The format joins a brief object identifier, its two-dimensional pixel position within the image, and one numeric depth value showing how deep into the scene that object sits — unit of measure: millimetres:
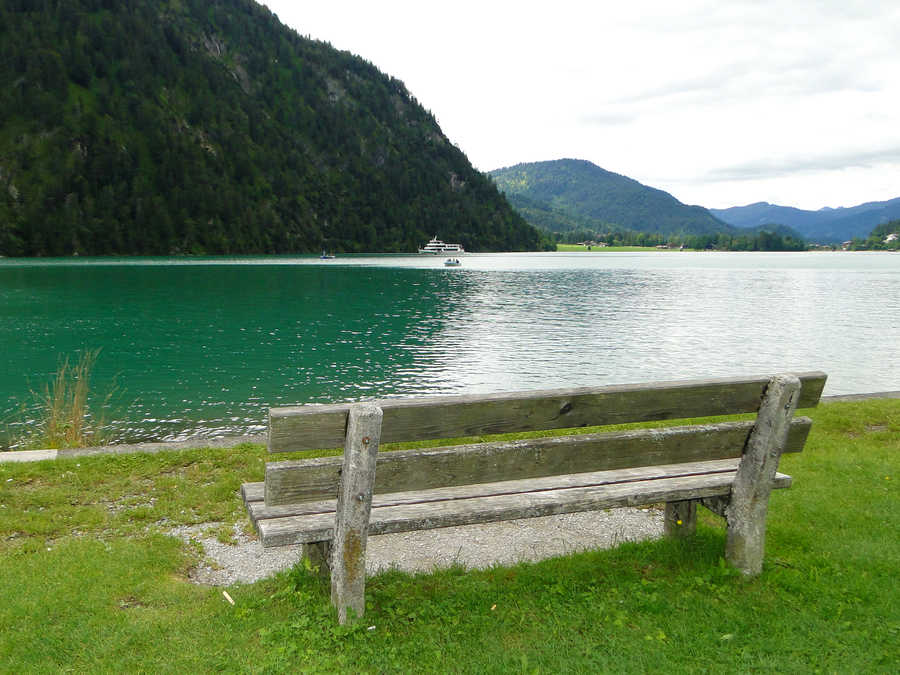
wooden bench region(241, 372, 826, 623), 3619
